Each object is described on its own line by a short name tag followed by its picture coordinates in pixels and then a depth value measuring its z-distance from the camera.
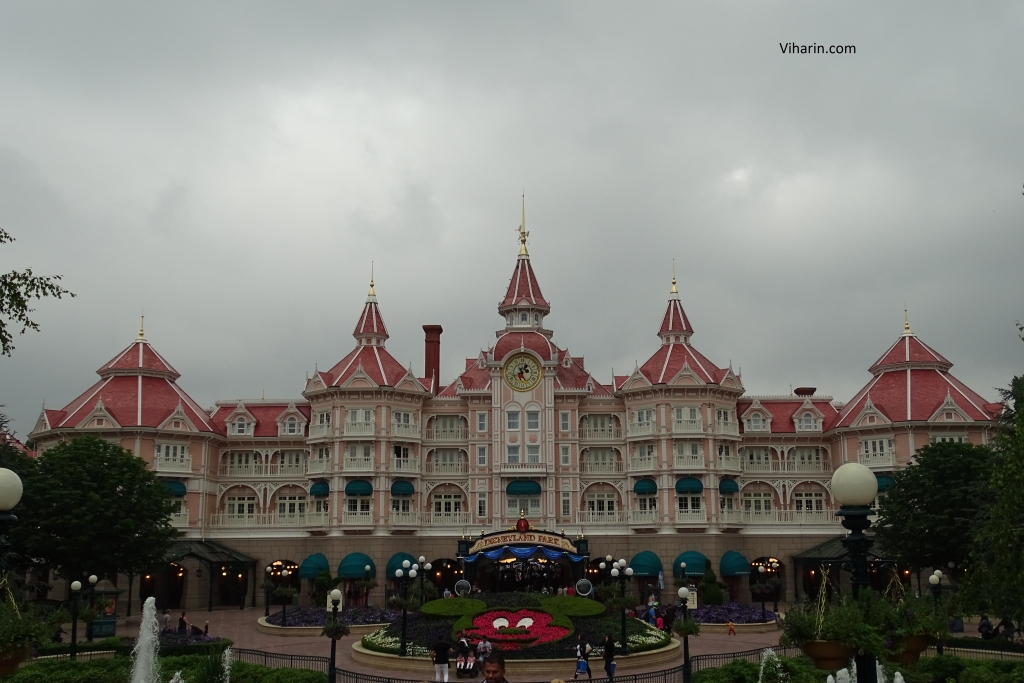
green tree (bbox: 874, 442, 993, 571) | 46.97
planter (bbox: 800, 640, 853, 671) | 12.98
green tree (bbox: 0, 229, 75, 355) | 20.48
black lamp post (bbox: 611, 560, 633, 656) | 37.66
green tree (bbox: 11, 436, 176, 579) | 47.03
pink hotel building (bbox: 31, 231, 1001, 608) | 61.28
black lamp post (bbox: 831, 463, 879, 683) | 12.94
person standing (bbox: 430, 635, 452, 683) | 29.80
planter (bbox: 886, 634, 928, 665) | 14.59
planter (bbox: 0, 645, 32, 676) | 14.75
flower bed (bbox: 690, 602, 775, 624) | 47.50
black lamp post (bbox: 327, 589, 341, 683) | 33.28
